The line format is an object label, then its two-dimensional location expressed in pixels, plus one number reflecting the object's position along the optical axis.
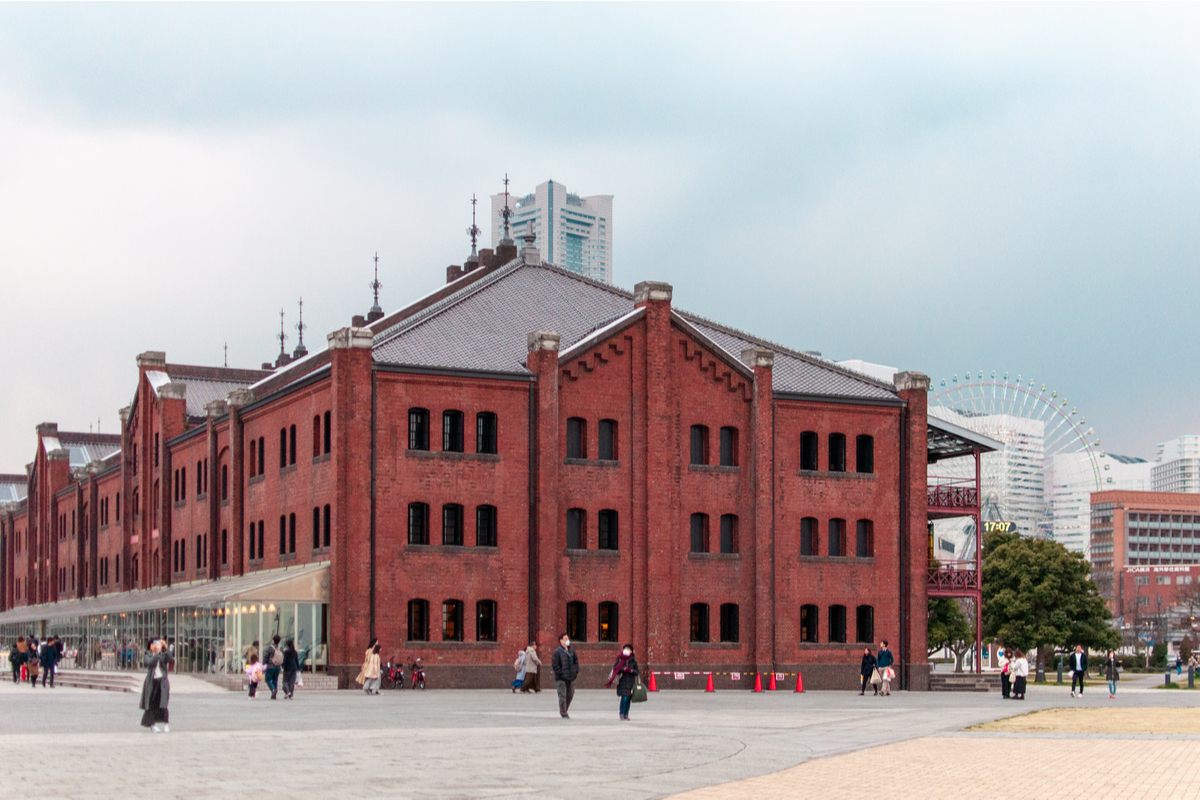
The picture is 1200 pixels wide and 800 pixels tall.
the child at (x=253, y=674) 43.72
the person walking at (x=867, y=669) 51.72
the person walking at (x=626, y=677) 32.09
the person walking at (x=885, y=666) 50.78
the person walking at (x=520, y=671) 47.73
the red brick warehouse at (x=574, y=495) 51.03
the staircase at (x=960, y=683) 57.94
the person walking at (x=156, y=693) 28.19
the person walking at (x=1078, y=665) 50.00
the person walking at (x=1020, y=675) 47.62
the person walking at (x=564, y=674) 32.34
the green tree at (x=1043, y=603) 83.50
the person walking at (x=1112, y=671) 51.12
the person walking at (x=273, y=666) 43.44
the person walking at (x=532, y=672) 46.68
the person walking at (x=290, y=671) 44.22
